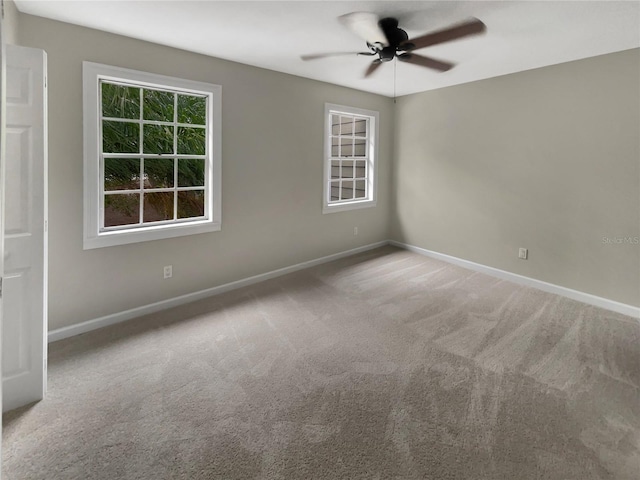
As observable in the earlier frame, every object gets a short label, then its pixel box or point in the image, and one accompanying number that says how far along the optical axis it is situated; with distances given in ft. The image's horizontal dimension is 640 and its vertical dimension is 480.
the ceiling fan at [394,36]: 7.88
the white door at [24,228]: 6.63
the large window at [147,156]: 9.98
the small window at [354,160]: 18.16
